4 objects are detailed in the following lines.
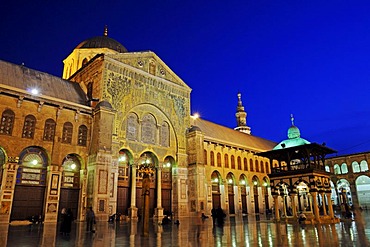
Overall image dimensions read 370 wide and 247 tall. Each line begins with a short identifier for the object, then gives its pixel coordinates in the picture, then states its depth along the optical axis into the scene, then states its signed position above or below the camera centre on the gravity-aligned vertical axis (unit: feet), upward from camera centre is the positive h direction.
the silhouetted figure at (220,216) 59.19 -1.98
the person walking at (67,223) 40.65 -2.02
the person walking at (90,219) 44.15 -1.60
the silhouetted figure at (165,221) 60.42 -2.82
